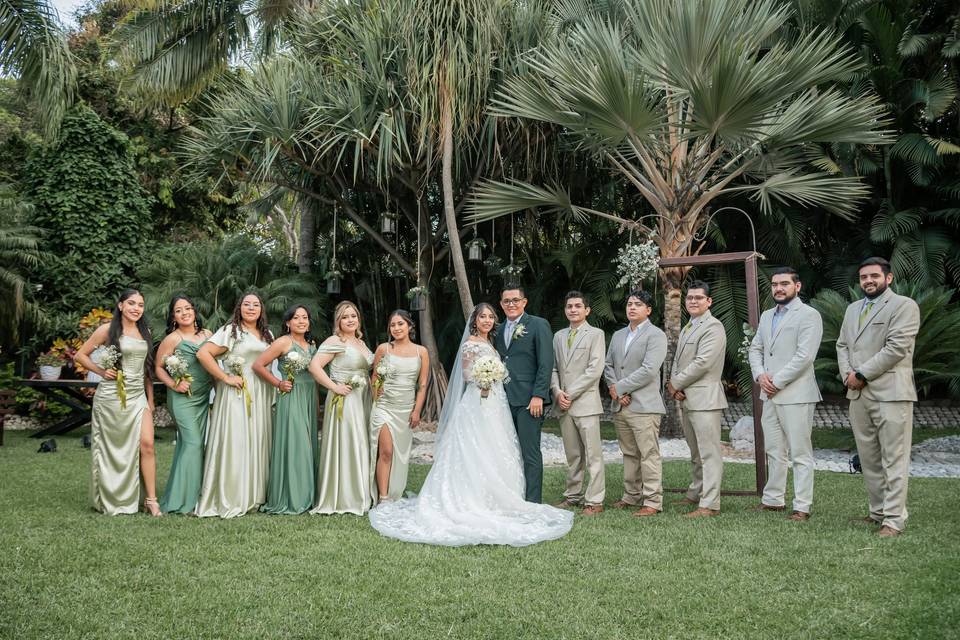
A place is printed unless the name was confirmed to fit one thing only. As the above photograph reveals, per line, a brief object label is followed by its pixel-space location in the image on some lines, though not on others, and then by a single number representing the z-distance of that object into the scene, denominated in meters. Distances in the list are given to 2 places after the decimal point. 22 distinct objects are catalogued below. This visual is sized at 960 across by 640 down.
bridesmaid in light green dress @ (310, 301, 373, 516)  6.16
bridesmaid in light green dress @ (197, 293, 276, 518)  6.08
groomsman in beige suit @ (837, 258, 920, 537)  5.23
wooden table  11.44
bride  5.25
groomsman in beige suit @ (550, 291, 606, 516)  6.11
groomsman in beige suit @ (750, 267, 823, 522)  5.78
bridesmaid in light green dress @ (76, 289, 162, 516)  6.01
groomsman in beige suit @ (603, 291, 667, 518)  6.07
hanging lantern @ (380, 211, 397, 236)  12.59
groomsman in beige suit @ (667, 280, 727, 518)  6.01
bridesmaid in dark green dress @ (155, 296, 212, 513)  6.11
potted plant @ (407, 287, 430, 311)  12.08
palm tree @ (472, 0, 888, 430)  8.24
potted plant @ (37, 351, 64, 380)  12.60
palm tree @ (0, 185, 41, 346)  13.63
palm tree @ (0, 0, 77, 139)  8.77
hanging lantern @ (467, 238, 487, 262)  12.53
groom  6.14
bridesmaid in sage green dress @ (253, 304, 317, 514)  6.19
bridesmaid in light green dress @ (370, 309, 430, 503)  6.41
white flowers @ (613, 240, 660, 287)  8.48
